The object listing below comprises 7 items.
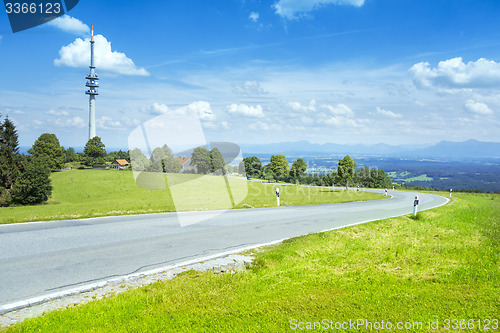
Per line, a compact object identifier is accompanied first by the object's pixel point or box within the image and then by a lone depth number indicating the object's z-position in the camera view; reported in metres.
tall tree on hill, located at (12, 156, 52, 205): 35.59
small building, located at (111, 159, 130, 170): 88.13
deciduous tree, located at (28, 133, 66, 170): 67.49
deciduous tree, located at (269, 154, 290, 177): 73.69
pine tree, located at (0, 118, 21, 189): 36.47
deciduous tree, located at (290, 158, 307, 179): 68.31
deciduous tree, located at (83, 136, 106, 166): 85.19
